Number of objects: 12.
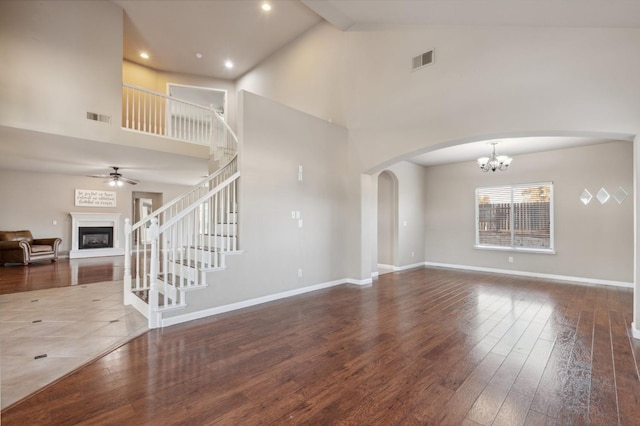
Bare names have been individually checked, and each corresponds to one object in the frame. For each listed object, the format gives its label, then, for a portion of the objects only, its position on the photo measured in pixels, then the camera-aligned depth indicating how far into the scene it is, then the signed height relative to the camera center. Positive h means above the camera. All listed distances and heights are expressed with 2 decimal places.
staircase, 3.20 -0.56
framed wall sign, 9.40 +0.54
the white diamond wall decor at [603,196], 5.54 +0.36
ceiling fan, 7.66 +0.97
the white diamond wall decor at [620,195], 5.36 +0.36
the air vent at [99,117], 5.55 +1.94
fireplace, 9.09 -0.72
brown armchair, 7.15 -0.90
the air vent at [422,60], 4.53 +2.52
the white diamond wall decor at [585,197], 5.72 +0.35
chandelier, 5.60 +1.06
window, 6.29 -0.07
